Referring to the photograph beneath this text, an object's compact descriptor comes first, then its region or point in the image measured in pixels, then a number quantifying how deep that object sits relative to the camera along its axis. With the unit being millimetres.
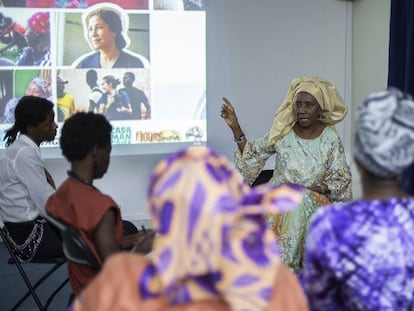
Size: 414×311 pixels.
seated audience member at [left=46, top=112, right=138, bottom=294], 3881
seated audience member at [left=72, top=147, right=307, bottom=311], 2625
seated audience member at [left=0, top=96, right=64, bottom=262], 4836
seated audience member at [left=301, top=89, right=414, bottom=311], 3438
